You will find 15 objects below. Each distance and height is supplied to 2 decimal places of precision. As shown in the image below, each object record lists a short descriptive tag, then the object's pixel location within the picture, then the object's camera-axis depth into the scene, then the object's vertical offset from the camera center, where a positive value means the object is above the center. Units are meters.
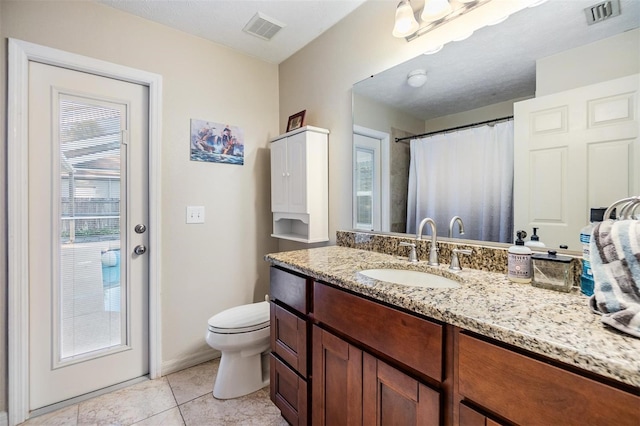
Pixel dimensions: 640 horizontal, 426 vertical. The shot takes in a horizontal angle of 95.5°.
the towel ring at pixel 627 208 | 0.81 +0.02
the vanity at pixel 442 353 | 0.56 -0.35
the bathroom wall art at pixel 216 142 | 2.10 +0.52
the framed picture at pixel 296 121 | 2.15 +0.69
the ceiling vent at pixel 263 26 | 1.87 +1.25
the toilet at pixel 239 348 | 1.73 -0.83
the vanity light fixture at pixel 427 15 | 1.31 +0.93
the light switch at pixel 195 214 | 2.09 -0.02
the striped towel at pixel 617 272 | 0.62 -0.14
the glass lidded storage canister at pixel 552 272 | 0.91 -0.19
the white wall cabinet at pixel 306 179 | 1.94 +0.23
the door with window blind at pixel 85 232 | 1.63 -0.13
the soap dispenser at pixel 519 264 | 1.00 -0.18
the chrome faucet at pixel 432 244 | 1.31 -0.14
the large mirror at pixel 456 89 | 1.05 +0.59
